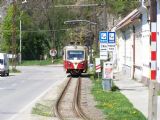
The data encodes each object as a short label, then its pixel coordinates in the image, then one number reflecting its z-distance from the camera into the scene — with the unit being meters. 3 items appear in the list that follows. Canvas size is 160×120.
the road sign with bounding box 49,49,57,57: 101.88
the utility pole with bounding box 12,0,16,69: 66.47
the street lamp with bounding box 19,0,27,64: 105.69
